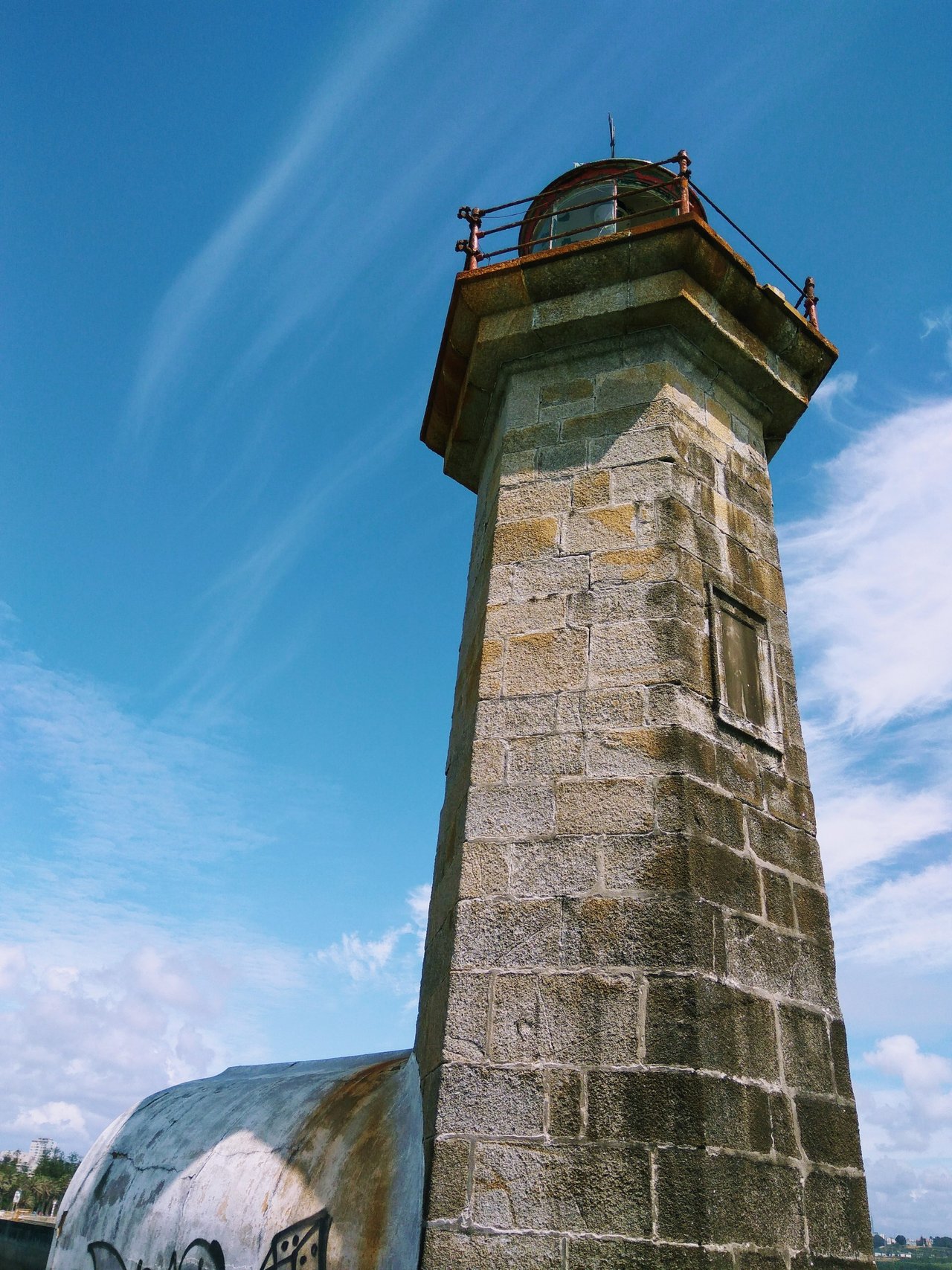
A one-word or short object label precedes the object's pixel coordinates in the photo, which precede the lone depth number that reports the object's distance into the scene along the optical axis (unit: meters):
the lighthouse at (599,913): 2.91
